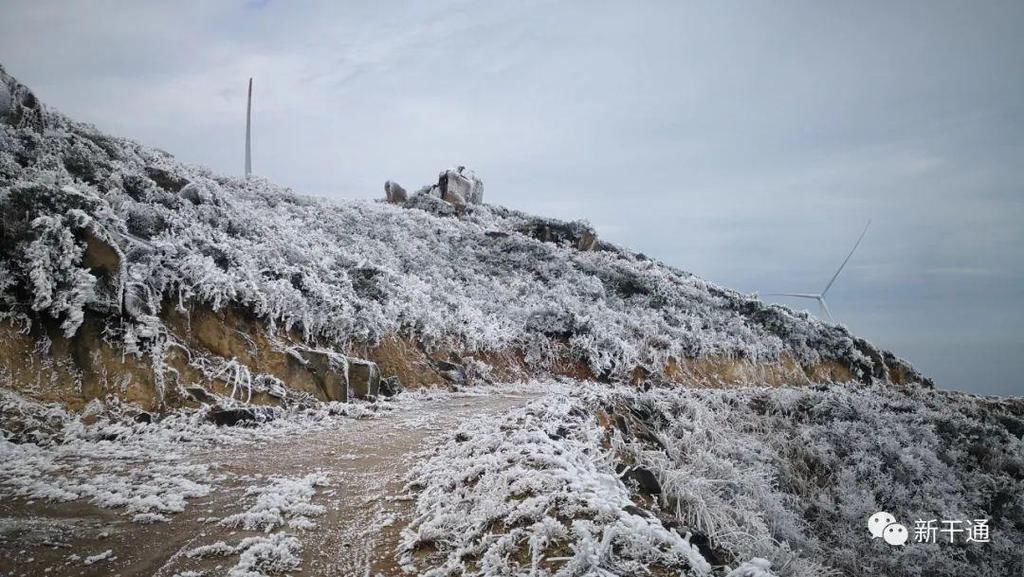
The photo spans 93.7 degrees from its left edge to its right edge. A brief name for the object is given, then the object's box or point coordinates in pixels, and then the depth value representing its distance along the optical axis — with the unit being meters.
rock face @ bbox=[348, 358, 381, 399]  9.70
